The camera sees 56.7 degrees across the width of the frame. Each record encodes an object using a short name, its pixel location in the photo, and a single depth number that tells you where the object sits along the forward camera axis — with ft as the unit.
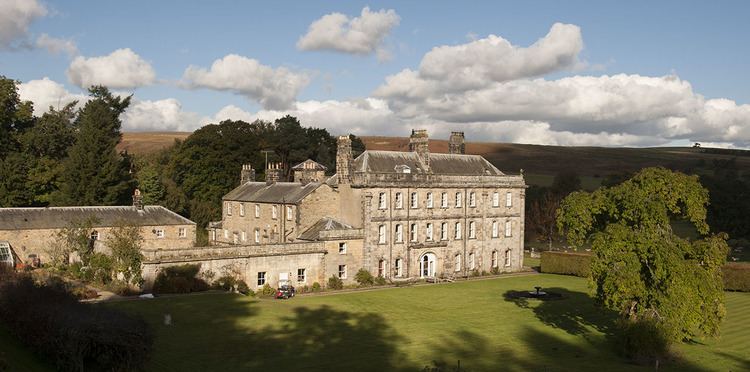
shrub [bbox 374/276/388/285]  168.04
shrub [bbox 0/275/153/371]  68.28
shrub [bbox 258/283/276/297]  148.46
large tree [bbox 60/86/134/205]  198.49
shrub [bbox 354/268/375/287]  165.17
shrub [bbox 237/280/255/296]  145.38
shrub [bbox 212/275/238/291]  144.05
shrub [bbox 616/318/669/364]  96.78
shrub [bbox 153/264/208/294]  136.98
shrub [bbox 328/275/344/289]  159.63
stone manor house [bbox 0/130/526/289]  156.04
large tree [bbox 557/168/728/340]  96.32
